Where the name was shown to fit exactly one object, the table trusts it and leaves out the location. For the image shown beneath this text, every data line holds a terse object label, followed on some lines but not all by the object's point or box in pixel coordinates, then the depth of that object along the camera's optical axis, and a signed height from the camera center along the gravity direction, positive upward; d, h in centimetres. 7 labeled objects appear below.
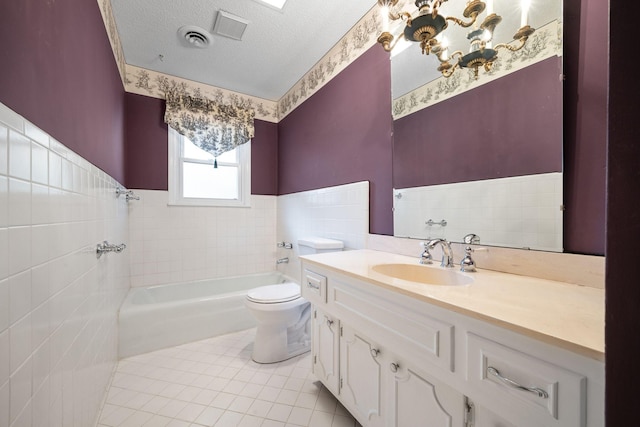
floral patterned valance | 254 +98
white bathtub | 193 -90
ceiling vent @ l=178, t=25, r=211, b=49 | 186 +137
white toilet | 180 -80
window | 266 +41
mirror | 96 +35
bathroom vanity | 53 -37
